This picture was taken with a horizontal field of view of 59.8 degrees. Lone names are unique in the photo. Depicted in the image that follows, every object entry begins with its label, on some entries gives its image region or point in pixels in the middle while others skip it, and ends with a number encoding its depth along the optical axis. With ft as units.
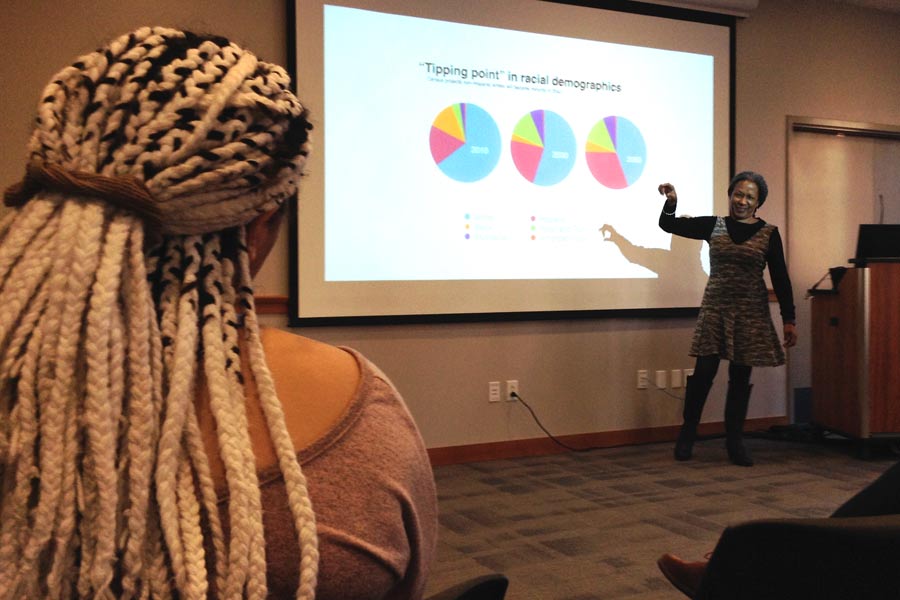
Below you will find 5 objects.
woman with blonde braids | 2.02
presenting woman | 13.20
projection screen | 12.71
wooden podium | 13.67
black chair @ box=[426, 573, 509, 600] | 2.81
